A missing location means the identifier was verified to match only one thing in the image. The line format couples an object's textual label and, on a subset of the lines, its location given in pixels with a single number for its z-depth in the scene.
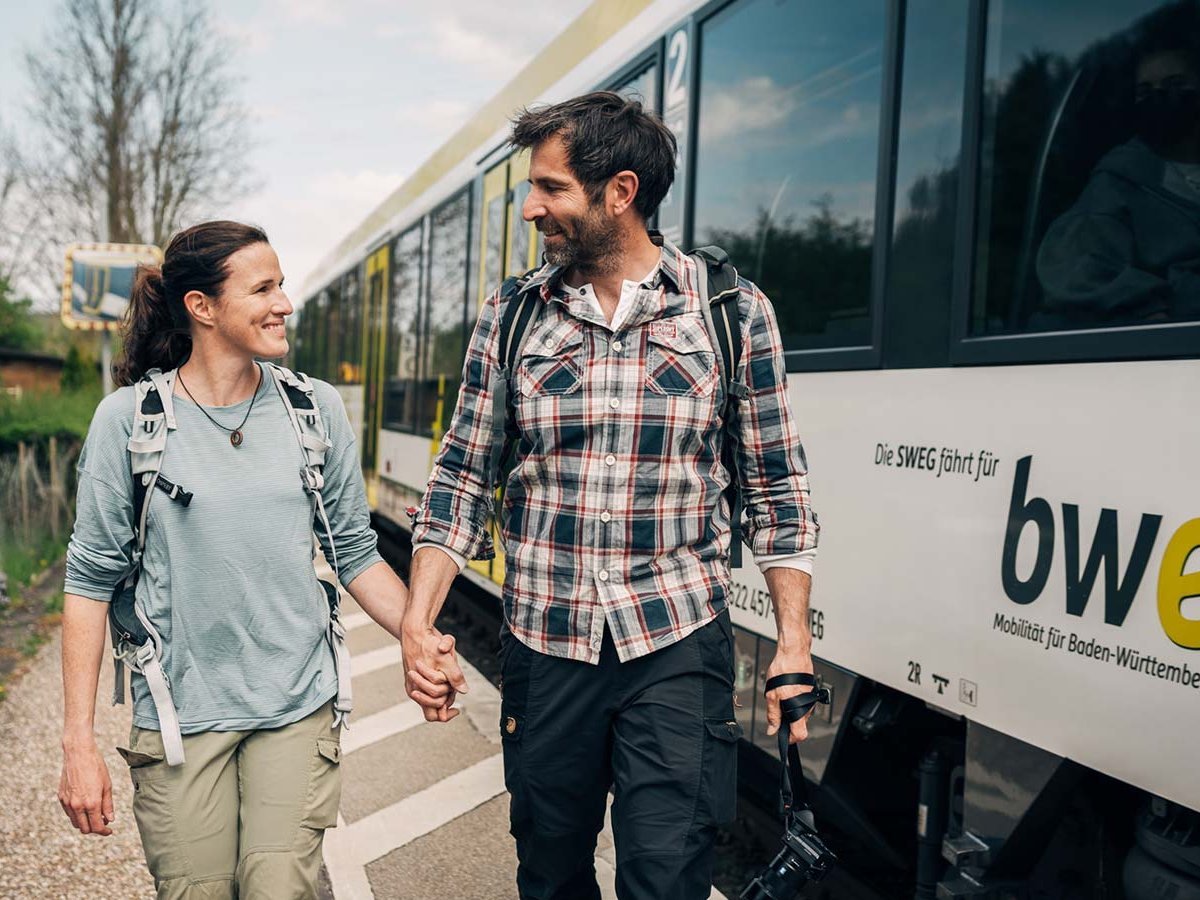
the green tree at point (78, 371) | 30.20
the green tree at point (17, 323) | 39.07
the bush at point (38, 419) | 11.70
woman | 2.44
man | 2.41
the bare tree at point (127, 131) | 28.94
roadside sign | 12.56
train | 2.54
